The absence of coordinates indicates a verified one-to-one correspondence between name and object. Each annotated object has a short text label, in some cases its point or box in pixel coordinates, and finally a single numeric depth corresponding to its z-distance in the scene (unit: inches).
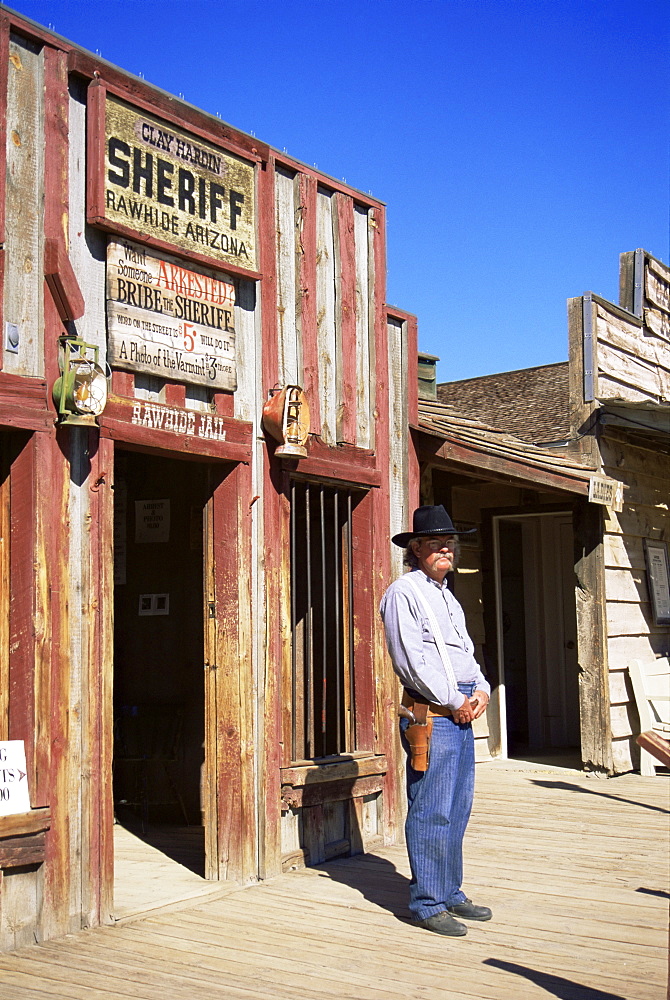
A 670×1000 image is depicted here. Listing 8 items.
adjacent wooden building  395.9
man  203.9
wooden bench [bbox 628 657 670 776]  403.2
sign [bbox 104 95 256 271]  215.2
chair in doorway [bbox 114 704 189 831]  312.0
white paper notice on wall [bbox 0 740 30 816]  185.3
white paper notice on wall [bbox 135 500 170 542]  325.7
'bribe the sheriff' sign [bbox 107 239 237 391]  213.9
